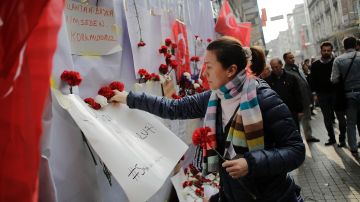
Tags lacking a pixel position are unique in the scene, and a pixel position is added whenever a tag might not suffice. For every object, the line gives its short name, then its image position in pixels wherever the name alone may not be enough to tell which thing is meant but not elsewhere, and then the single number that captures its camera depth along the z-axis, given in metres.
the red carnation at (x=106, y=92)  2.12
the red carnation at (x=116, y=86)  2.22
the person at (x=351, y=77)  5.17
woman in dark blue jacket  1.79
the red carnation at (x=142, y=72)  2.68
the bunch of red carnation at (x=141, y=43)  2.68
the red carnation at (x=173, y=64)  3.30
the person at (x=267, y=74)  5.53
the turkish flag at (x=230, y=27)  6.40
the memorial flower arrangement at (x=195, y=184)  3.20
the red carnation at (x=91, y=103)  1.99
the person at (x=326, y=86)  5.84
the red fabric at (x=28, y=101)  0.78
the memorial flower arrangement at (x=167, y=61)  3.16
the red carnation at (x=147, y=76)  2.74
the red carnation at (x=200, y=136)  1.91
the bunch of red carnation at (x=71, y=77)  1.74
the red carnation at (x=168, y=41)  3.33
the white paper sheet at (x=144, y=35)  2.63
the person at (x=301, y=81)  5.66
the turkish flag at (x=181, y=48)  3.81
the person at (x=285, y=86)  5.57
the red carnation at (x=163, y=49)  3.15
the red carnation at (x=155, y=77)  2.95
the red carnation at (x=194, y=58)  4.42
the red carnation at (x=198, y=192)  3.22
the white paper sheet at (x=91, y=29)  1.95
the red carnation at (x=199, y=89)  4.15
